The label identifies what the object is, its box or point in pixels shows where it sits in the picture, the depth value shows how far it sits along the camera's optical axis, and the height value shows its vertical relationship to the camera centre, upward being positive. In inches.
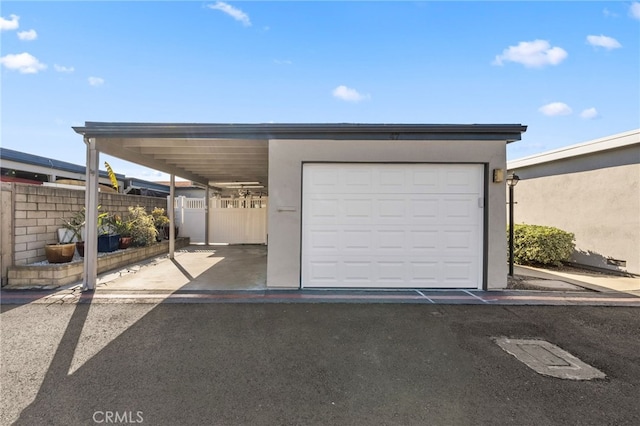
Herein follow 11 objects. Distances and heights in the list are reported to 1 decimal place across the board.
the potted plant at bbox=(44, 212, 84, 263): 244.7 -27.3
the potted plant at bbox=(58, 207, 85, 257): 266.7 -18.2
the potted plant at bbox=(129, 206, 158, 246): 355.3 -18.1
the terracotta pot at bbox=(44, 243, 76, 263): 243.9 -34.1
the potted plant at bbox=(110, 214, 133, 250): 330.6 -19.4
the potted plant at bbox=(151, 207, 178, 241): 431.1 -11.5
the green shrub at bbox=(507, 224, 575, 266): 330.0 -32.0
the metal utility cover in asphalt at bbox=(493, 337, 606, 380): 117.4 -62.9
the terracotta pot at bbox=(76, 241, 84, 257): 269.7 -32.1
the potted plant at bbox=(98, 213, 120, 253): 304.0 -23.9
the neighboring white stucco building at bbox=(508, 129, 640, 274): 292.2 +24.4
